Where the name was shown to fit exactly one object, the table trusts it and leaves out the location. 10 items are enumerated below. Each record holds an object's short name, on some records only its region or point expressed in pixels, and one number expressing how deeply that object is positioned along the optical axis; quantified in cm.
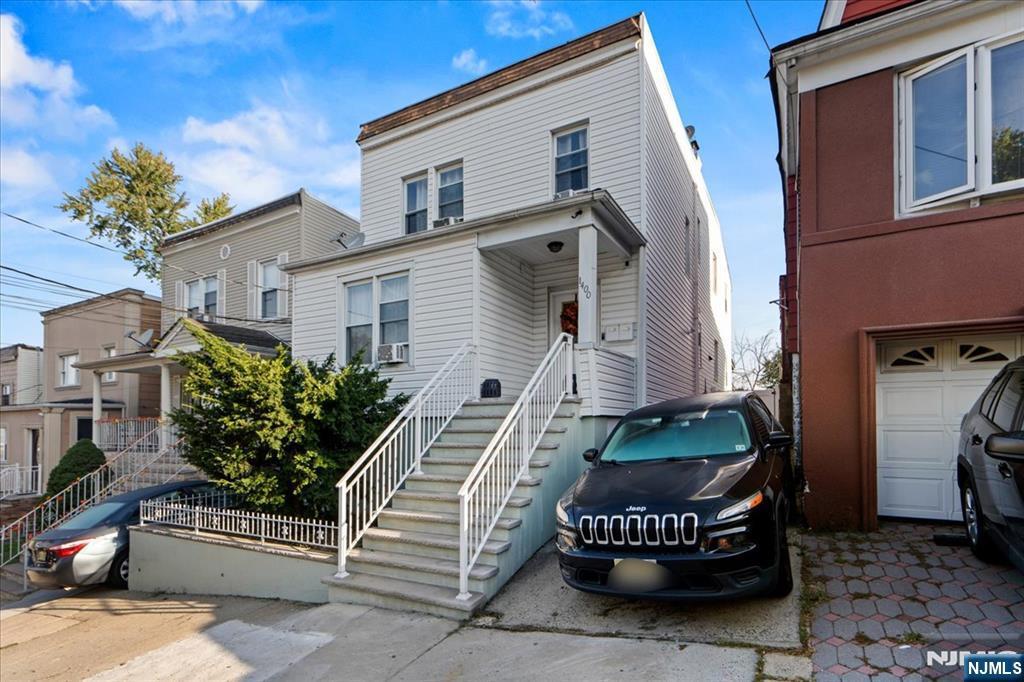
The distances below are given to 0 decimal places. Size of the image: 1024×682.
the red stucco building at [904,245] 597
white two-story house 616
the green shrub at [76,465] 1411
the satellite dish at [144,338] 1776
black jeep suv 400
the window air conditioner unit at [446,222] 1127
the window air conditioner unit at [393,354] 1035
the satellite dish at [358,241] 1327
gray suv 365
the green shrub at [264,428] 730
